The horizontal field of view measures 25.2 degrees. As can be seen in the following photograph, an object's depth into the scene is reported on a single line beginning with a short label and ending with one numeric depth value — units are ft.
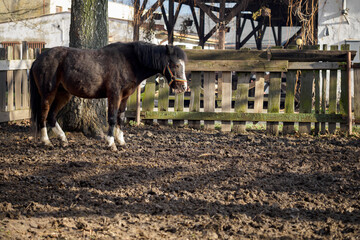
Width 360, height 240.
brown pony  40.46
